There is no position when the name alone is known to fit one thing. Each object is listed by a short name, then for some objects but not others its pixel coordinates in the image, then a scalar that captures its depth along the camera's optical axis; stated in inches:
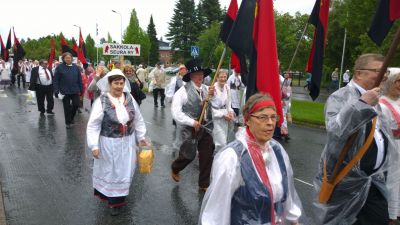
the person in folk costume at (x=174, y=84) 472.4
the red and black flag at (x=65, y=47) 621.4
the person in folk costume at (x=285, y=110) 413.3
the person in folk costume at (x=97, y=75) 349.4
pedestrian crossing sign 879.8
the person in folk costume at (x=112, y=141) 210.8
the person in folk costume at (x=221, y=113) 273.6
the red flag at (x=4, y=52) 924.6
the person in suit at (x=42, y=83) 564.7
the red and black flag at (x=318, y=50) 173.2
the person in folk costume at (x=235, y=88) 492.6
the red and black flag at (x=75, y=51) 818.6
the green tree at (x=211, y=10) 3083.2
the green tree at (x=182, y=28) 3280.0
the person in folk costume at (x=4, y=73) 979.3
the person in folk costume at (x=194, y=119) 247.8
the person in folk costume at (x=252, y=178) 105.6
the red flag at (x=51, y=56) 630.4
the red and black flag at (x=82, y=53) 724.4
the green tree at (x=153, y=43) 3641.7
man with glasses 128.7
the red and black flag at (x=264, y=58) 147.4
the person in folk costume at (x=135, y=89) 382.3
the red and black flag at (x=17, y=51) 818.2
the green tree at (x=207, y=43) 1977.6
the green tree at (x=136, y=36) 2898.6
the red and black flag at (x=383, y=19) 154.5
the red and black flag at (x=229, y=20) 219.0
